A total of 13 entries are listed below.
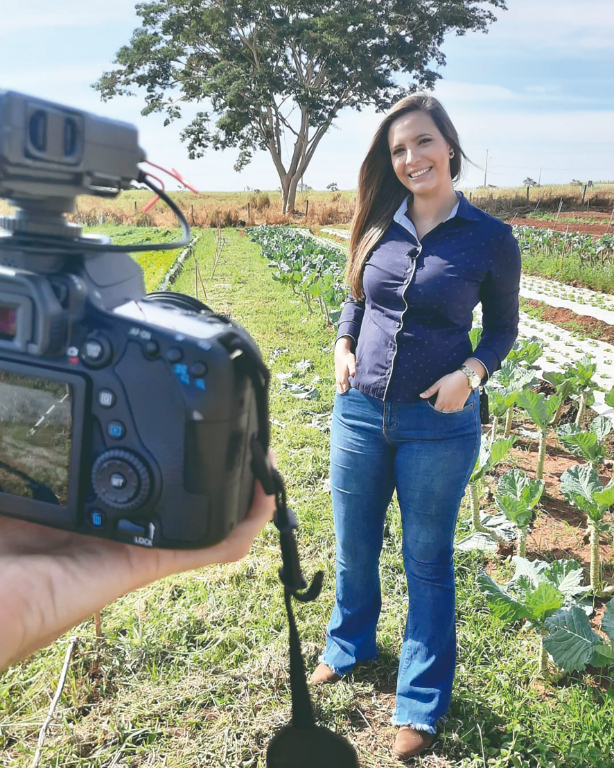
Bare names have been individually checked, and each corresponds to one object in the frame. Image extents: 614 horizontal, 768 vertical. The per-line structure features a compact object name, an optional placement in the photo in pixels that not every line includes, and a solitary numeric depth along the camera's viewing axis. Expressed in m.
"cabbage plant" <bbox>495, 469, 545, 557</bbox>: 2.44
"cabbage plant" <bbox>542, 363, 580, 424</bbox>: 3.93
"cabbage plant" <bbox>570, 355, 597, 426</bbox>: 3.97
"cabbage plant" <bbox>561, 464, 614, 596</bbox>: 2.47
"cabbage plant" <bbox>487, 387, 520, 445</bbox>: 3.38
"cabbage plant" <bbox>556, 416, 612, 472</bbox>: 2.98
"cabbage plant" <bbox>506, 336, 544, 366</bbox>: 4.43
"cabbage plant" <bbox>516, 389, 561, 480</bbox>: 3.17
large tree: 26.16
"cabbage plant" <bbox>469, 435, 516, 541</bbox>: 2.79
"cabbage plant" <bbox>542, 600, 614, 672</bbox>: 2.00
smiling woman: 1.95
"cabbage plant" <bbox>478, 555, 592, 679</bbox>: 2.06
